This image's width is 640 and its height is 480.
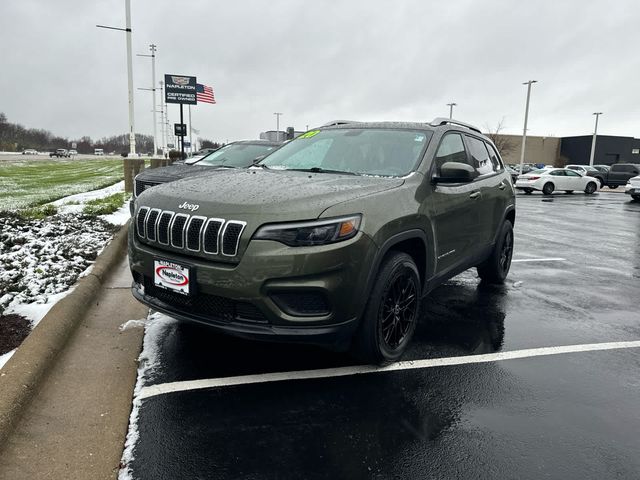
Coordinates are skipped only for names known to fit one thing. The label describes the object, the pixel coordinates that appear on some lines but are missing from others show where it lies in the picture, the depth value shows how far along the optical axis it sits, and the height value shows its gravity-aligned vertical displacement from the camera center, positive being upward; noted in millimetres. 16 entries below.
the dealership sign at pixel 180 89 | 27500 +3775
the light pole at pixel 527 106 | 41728 +5499
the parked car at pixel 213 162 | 7304 -74
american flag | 31372 +4093
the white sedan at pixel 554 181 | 26823 -536
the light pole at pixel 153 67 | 50000 +8960
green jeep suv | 2904 -515
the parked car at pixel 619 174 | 34625 -10
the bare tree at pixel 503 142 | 67688 +3852
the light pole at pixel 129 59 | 21281 +4077
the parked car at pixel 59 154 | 92188 -418
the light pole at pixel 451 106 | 58781 +7343
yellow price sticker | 4891 +274
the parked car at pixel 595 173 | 35625 -1
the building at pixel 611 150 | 69125 +3354
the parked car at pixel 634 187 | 21828 -556
